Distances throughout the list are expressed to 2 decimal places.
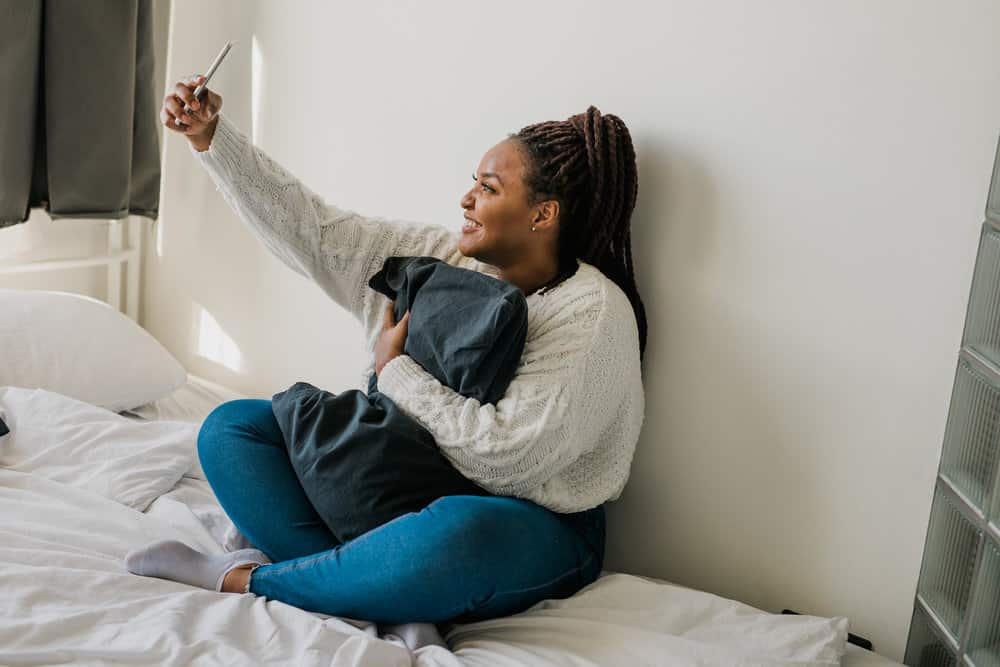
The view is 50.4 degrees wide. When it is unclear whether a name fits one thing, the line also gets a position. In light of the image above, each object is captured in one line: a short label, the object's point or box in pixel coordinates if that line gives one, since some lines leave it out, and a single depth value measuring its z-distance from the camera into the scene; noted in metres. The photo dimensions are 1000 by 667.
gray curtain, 2.20
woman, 1.42
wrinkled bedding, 1.28
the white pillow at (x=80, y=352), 2.08
